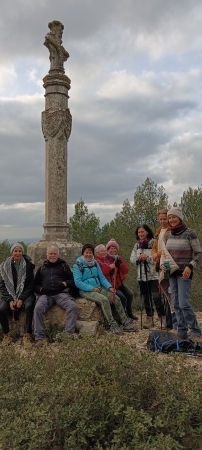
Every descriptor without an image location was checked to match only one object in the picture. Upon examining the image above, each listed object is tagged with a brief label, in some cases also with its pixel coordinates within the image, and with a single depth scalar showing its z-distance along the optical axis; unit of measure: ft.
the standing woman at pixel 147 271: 22.16
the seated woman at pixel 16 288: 18.98
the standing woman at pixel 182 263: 16.57
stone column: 24.88
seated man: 18.26
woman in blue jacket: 19.72
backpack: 15.21
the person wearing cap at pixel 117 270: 22.12
